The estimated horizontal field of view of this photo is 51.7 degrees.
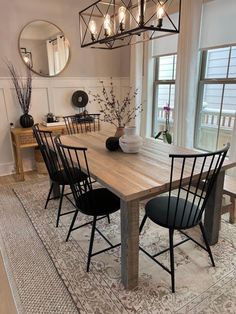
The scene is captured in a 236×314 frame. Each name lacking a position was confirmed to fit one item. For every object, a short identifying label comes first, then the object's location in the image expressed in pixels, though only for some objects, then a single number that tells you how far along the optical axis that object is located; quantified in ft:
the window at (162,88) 11.96
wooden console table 11.03
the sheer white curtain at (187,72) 9.50
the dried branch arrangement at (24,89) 11.55
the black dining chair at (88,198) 5.81
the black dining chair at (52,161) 7.56
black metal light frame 5.19
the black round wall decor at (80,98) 13.19
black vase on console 11.62
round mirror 11.39
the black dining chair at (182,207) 5.12
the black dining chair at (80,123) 11.75
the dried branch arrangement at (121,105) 13.33
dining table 4.83
